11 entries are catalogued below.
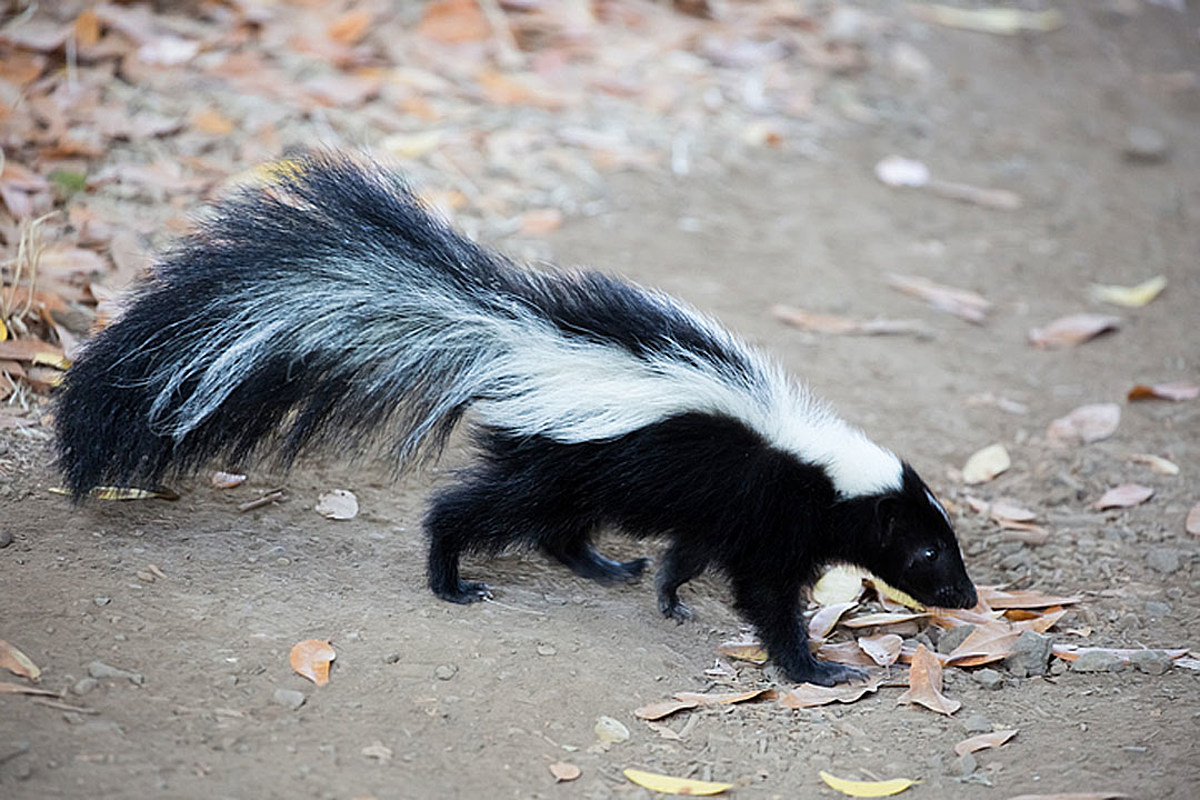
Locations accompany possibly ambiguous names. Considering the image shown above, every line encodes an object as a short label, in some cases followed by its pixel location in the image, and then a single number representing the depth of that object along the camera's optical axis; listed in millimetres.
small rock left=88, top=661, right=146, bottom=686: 7109
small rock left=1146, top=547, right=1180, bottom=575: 9953
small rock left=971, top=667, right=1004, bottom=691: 8437
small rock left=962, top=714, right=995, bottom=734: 7809
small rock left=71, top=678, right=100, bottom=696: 6926
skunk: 7973
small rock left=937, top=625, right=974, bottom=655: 8977
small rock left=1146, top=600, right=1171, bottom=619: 9383
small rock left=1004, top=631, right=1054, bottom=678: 8562
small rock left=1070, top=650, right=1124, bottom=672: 8516
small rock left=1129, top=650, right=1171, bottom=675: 8469
